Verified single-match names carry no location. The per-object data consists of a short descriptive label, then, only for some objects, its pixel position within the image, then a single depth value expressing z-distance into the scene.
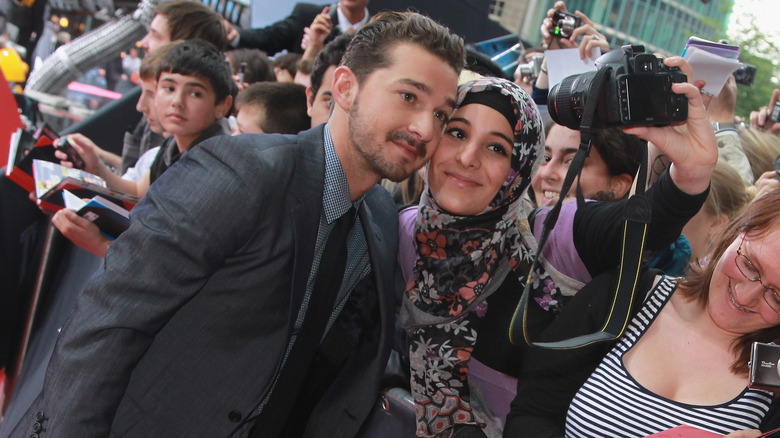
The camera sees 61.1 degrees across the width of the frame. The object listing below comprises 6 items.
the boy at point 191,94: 3.39
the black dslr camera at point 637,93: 1.66
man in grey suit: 1.62
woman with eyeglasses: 1.56
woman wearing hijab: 1.98
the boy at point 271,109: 3.45
